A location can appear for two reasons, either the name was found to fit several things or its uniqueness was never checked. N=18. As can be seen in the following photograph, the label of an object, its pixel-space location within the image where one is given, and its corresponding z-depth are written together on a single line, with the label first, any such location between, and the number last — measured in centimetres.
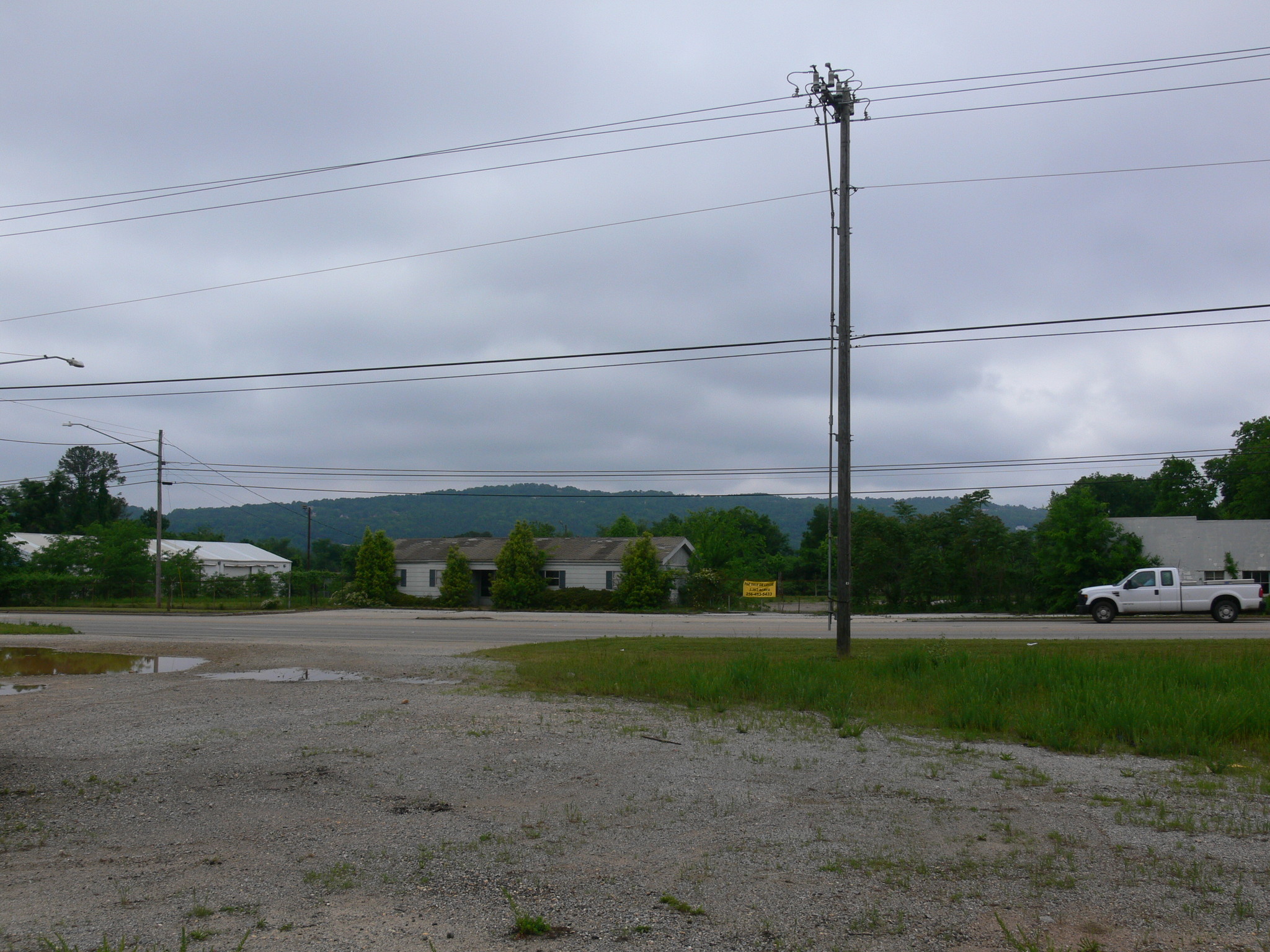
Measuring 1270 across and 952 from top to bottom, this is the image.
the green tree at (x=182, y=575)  5488
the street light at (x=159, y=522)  4366
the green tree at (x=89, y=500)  10938
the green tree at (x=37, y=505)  10350
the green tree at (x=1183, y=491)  8031
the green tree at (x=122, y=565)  5756
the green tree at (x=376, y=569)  5119
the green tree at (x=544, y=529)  8448
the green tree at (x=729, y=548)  5775
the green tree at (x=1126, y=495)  9100
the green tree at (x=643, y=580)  4566
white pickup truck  2842
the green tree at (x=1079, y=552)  4162
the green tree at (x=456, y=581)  5034
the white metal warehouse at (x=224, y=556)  7331
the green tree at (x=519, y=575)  4838
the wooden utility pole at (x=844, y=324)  1725
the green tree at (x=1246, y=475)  6369
